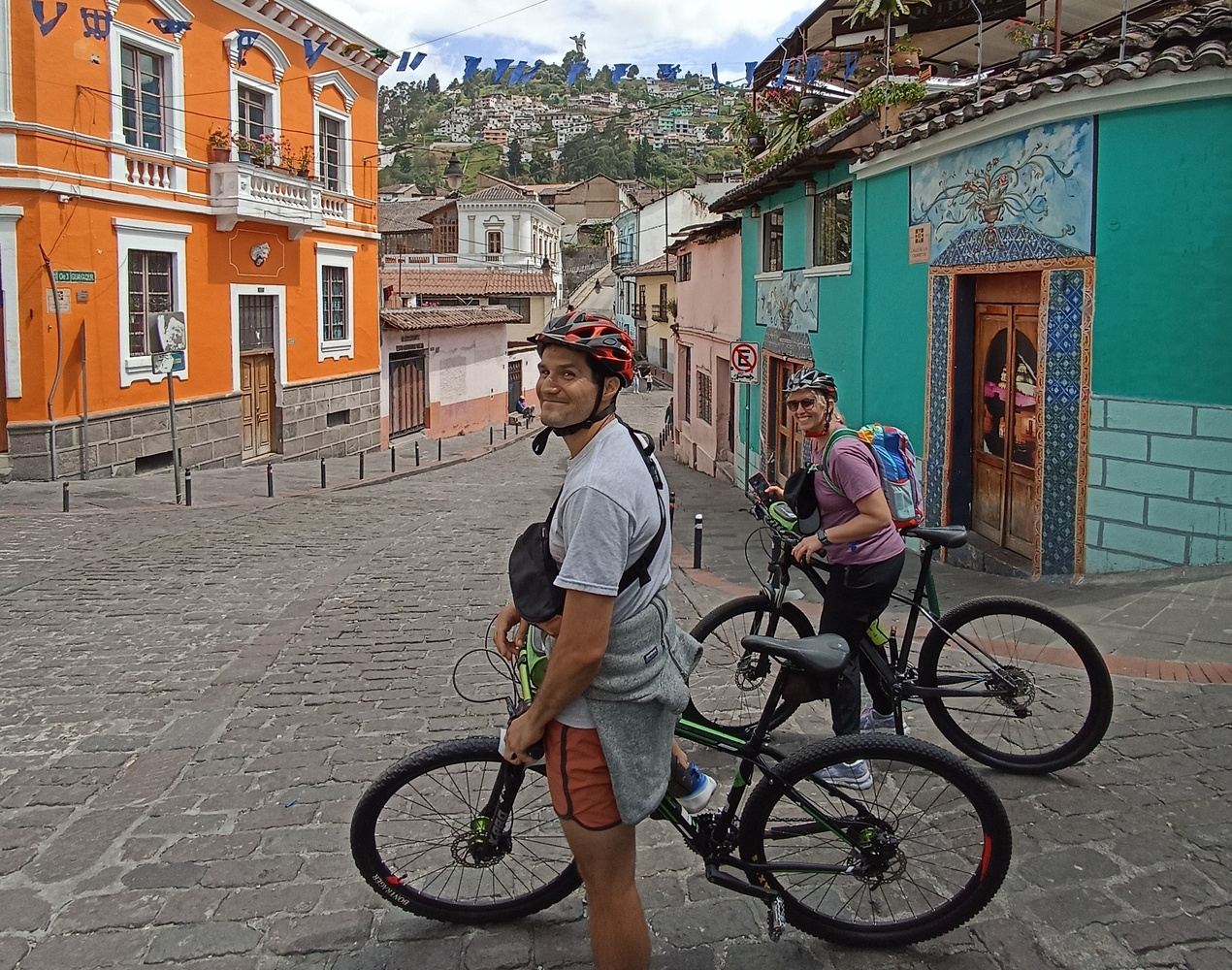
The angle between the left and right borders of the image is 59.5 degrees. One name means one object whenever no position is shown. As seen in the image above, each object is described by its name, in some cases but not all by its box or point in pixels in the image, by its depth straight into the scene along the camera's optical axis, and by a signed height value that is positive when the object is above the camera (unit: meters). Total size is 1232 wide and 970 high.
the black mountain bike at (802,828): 3.21 -1.40
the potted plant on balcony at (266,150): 20.97 +4.32
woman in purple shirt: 4.39 -0.69
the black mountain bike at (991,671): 4.47 -1.28
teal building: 7.96 +0.58
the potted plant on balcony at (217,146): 19.75 +4.10
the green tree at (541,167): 119.50 +22.78
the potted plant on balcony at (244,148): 20.44 +4.25
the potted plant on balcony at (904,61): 12.91 +3.70
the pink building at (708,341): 20.08 +0.62
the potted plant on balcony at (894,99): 11.68 +2.96
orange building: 15.89 +2.47
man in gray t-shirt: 2.59 -0.52
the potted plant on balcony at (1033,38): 11.07 +3.62
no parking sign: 16.03 +0.14
